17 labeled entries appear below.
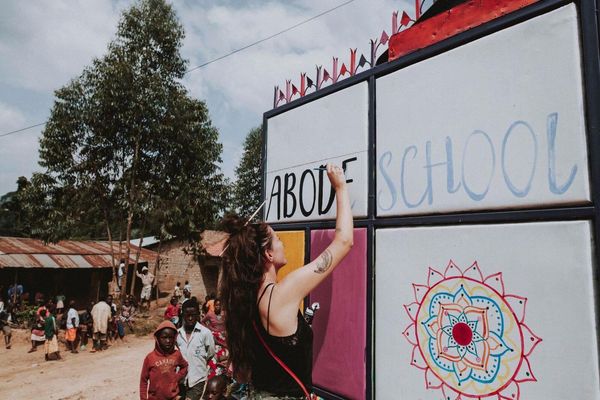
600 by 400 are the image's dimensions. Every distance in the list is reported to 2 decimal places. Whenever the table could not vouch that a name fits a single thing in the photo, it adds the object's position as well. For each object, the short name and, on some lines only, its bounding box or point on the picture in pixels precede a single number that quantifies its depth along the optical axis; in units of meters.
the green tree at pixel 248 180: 25.78
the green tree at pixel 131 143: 13.05
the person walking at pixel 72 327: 10.52
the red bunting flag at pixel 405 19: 2.35
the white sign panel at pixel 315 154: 2.38
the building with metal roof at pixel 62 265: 14.62
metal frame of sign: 1.42
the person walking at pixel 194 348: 4.52
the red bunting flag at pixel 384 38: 2.41
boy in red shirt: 3.98
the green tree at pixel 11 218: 29.49
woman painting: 1.72
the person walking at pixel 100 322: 10.81
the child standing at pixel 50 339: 9.86
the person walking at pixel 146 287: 17.64
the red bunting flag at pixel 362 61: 2.46
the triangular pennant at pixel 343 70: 2.58
